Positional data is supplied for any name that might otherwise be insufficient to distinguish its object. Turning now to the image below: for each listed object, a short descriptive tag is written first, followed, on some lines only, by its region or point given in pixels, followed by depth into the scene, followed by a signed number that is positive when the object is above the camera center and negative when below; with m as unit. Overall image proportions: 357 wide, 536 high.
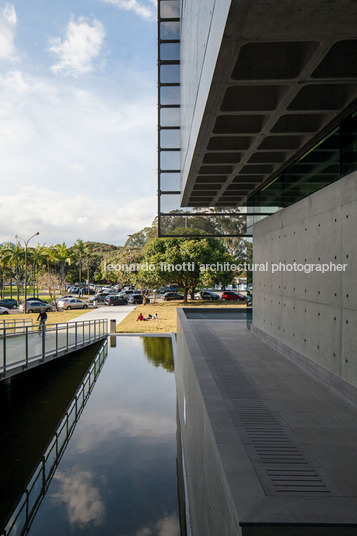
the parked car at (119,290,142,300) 61.41 -3.45
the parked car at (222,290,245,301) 47.06 -3.22
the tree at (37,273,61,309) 46.62 -1.34
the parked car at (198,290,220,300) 48.51 -3.31
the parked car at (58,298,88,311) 43.78 -3.83
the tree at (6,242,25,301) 60.16 +2.66
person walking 24.25 -2.86
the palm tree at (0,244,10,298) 60.43 +2.46
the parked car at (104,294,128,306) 48.34 -3.73
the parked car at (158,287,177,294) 68.50 -3.49
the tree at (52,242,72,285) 60.66 +2.90
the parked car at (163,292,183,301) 50.87 -3.55
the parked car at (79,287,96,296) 75.86 -3.98
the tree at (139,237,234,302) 44.00 +0.64
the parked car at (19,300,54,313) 40.75 -3.86
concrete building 3.46 +0.02
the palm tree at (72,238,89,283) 73.69 +4.28
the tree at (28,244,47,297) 64.75 +2.77
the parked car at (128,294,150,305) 50.41 -3.77
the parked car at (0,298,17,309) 46.22 -3.91
